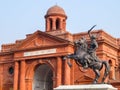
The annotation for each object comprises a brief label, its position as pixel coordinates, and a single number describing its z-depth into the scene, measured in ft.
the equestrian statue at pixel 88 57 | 67.67
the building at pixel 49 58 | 144.87
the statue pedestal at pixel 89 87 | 60.47
